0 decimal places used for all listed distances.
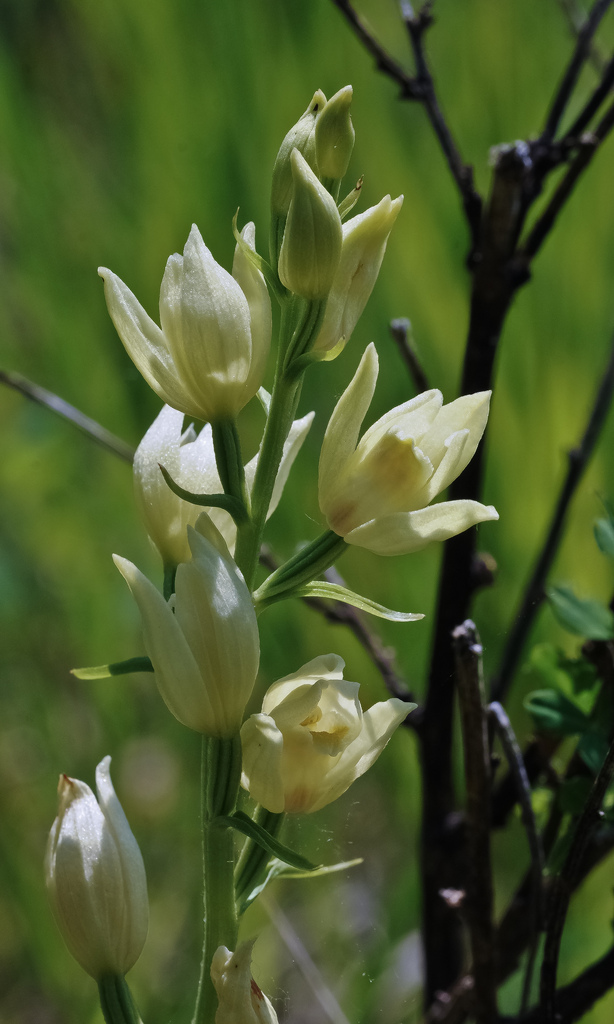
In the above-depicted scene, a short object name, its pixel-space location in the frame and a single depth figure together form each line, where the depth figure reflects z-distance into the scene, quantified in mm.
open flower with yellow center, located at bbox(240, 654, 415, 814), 420
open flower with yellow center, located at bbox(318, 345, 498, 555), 423
